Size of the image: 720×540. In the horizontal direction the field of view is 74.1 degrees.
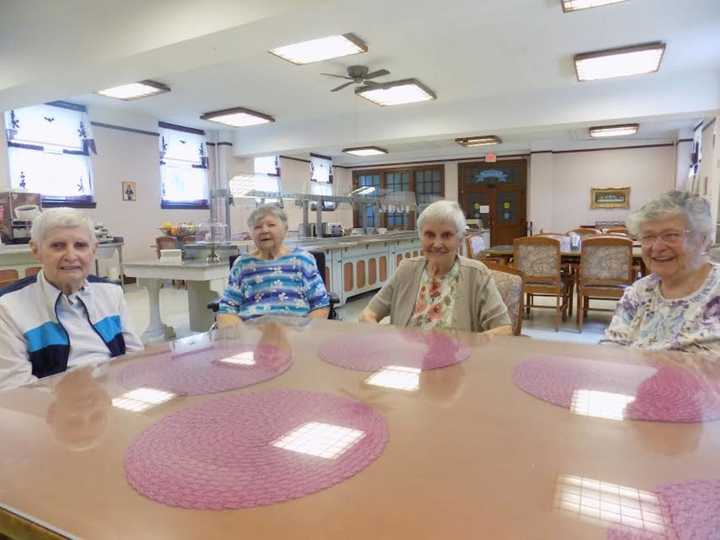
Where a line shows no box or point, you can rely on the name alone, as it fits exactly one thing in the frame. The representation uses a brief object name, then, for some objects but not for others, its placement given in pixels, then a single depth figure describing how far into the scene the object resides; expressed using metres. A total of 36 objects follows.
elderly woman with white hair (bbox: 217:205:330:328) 2.46
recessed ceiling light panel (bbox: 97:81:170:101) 5.51
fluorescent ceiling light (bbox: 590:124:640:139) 8.00
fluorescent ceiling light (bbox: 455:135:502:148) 8.91
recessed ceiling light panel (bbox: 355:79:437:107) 5.52
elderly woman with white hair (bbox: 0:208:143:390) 1.44
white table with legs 3.82
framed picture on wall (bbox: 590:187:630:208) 10.37
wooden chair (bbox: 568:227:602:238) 6.83
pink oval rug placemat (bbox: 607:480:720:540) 0.59
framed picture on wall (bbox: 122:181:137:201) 7.48
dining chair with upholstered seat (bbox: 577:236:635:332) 4.30
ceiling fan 5.05
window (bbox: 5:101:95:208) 6.14
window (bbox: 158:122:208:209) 8.14
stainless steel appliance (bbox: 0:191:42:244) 4.69
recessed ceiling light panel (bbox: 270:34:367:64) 4.14
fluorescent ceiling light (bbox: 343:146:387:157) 9.07
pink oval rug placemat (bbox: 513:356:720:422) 0.97
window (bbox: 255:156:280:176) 9.84
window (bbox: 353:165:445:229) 12.04
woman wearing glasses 1.45
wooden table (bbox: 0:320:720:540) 0.62
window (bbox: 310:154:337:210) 11.46
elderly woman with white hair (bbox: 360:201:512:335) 1.96
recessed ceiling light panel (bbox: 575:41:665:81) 4.65
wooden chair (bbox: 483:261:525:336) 2.10
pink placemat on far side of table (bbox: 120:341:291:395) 1.18
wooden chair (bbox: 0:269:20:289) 4.27
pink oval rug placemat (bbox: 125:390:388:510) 0.70
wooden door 11.45
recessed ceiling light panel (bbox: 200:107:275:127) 6.94
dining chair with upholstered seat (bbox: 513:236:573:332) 4.53
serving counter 5.22
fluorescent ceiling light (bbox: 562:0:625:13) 3.49
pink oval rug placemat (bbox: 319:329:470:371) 1.33
